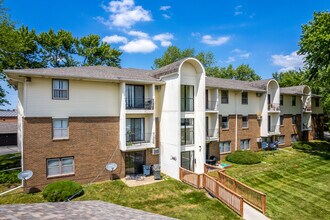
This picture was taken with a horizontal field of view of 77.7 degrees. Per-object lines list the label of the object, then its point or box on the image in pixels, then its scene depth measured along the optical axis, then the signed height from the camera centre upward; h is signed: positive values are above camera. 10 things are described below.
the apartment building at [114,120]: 14.86 -0.78
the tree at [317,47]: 23.58 +7.62
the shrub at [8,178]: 15.90 -5.29
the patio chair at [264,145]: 26.29 -4.51
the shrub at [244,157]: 22.52 -5.27
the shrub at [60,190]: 13.40 -5.37
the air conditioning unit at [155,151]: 19.20 -3.79
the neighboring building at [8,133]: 36.44 -3.98
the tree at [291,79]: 49.76 +7.76
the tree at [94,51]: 40.81 +12.02
